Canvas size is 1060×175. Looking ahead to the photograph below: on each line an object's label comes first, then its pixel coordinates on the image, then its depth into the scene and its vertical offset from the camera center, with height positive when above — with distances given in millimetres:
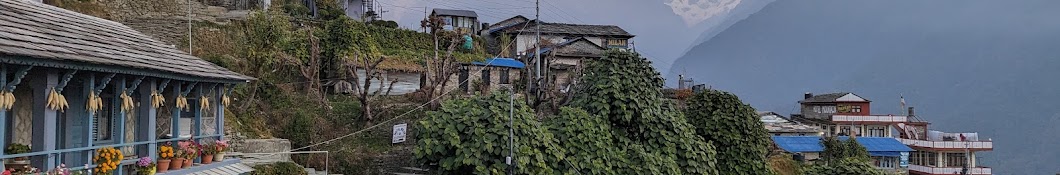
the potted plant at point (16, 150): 8295 -725
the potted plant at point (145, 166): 9754 -1058
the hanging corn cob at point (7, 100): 7609 -144
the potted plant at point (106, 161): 9062 -924
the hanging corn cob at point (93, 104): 9000 -211
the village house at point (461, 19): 44812 +4376
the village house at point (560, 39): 36500 +2894
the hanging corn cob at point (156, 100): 10281 -178
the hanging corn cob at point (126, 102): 9680 -198
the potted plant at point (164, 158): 10367 -1012
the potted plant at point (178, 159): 10617 -1045
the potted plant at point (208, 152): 11602 -1034
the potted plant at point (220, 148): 11877 -991
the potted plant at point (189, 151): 10792 -940
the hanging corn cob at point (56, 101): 8320 -164
